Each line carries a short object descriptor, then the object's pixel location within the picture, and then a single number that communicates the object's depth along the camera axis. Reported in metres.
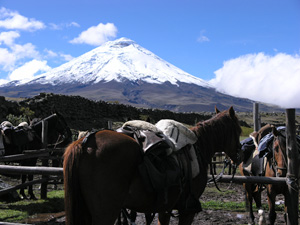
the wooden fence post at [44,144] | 8.16
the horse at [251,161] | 6.18
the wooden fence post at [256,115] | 6.78
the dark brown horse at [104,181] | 2.81
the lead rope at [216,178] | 4.07
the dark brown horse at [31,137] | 8.30
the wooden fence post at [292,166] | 3.81
